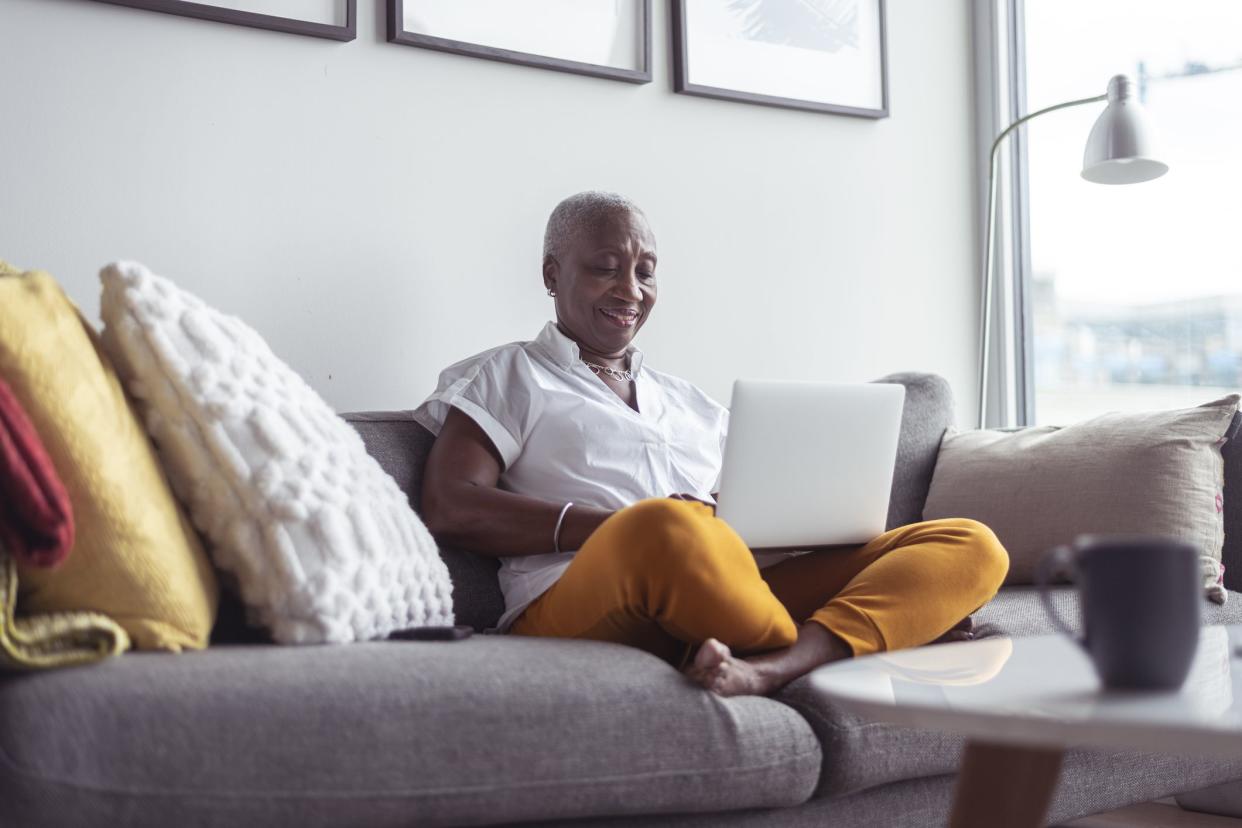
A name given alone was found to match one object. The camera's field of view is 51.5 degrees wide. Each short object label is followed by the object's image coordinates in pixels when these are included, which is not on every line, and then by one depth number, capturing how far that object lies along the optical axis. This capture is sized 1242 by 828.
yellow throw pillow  1.35
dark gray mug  0.96
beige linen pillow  2.21
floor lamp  2.66
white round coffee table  0.90
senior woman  1.65
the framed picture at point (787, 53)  2.86
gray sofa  1.22
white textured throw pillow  1.52
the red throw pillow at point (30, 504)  1.22
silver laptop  1.75
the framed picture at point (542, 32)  2.48
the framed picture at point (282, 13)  2.22
